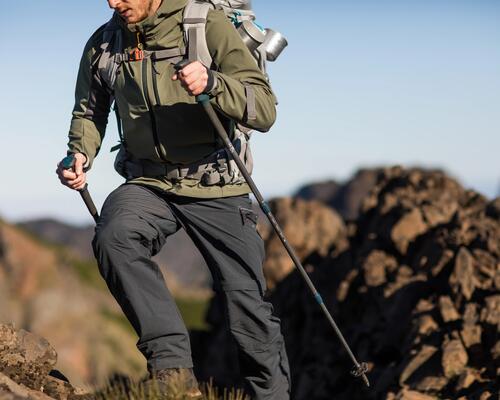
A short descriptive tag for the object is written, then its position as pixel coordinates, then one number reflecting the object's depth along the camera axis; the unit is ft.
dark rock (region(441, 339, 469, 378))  42.11
